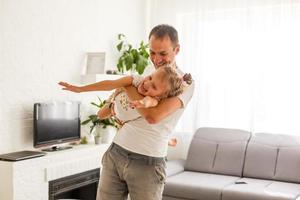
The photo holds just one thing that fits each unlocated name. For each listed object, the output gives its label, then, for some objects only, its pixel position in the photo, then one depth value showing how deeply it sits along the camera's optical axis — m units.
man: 1.49
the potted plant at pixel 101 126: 4.32
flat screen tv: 3.65
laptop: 3.25
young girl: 1.50
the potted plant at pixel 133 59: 4.76
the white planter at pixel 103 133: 4.34
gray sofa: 3.83
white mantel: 3.22
